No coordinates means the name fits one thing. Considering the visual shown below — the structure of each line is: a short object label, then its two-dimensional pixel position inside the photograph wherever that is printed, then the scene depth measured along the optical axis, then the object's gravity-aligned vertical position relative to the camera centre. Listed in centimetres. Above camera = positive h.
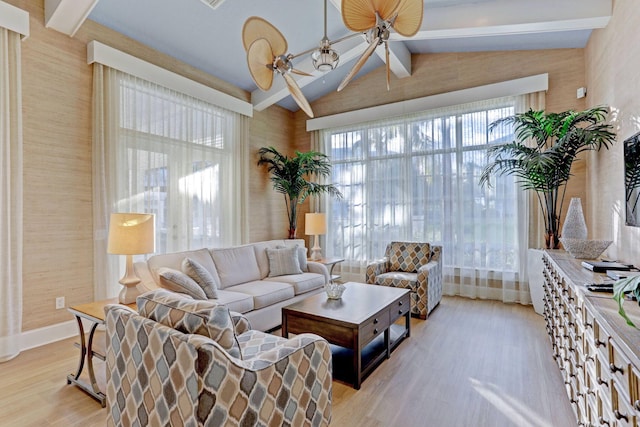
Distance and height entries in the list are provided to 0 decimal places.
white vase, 292 -11
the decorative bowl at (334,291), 317 -74
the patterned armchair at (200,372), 132 -72
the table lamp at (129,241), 271 -20
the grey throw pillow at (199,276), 314 -57
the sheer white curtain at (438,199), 467 +23
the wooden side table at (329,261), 516 -75
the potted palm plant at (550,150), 339 +71
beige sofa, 318 -78
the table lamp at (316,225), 541 -17
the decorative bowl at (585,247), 260 -29
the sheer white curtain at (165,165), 370 +69
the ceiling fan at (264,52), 245 +127
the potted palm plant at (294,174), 580 +75
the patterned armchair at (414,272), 402 -79
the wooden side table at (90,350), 229 -99
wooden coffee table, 253 -89
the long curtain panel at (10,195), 297 +22
